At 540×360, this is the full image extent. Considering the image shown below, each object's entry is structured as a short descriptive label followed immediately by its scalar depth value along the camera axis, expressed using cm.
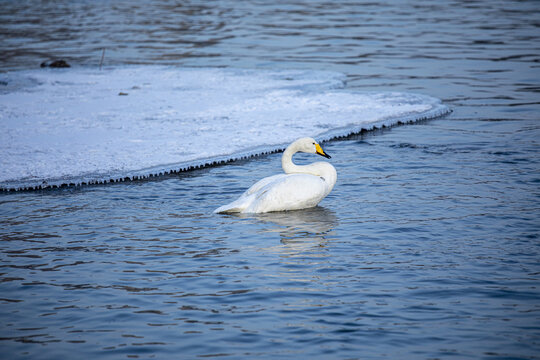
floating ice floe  2245
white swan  1791
